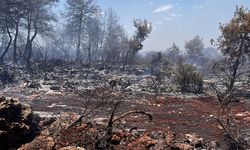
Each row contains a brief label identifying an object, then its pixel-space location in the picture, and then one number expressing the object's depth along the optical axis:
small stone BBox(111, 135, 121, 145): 5.50
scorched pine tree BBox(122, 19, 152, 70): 21.82
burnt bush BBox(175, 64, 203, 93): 13.15
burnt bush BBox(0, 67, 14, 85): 14.02
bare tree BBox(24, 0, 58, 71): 20.24
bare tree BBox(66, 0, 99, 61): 25.58
